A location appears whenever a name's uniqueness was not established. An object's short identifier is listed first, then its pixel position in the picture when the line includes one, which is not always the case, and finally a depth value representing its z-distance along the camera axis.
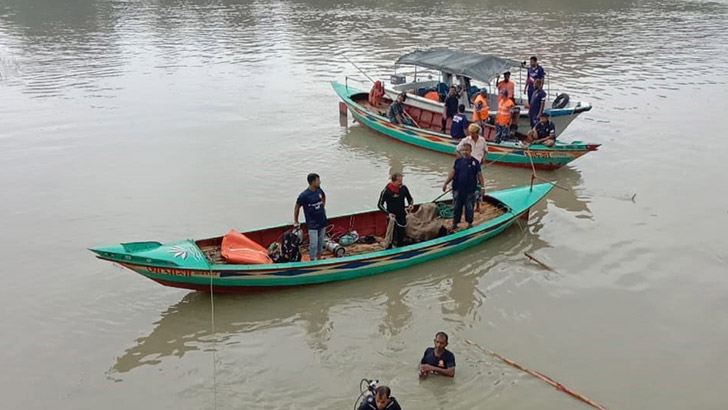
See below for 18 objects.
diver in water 6.34
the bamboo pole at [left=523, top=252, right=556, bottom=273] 11.08
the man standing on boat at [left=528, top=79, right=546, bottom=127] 15.31
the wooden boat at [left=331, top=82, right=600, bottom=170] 14.92
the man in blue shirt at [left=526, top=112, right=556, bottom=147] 15.12
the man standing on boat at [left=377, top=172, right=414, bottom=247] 10.34
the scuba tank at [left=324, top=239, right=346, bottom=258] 10.59
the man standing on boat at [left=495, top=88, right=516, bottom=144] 15.56
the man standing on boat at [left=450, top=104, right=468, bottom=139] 15.38
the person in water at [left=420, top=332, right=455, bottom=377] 8.12
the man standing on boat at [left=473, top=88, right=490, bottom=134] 15.76
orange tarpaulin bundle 9.77
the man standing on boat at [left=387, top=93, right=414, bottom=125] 17.44
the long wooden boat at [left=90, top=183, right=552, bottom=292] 9.16
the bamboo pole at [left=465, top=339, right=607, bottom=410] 7.88
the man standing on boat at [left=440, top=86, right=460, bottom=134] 16.42
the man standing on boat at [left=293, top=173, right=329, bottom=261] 9.94
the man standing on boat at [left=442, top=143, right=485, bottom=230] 11.04
